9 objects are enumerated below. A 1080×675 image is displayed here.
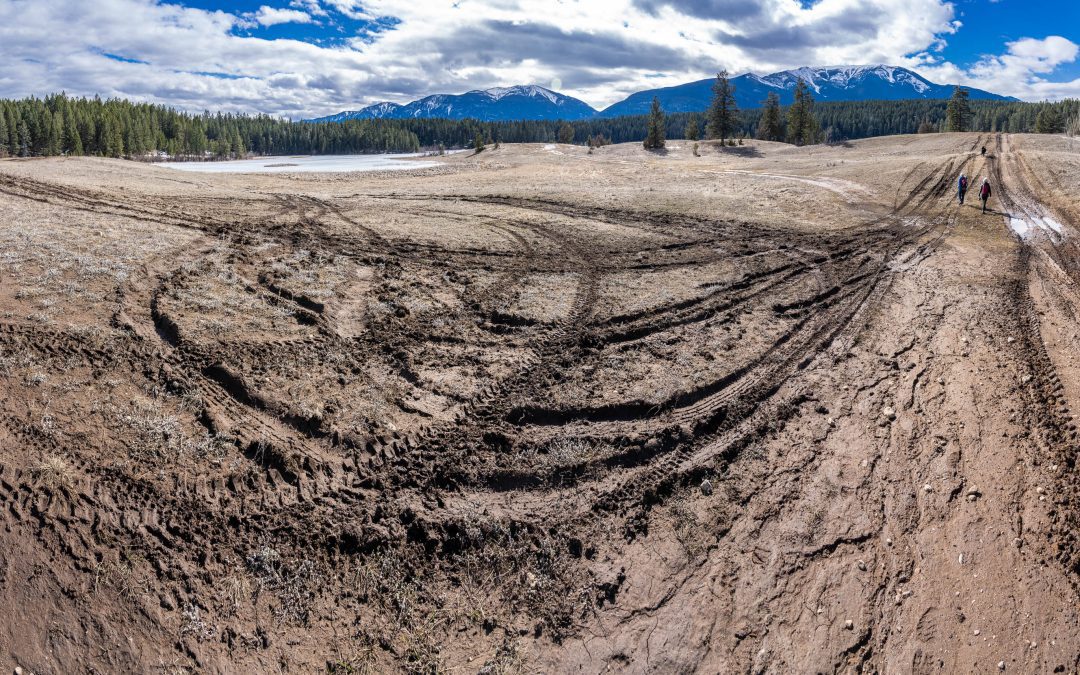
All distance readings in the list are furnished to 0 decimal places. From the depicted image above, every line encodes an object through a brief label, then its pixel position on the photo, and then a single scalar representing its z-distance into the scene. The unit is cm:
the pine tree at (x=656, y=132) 6116
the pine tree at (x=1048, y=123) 8656
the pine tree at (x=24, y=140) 7262
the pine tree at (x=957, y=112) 7069
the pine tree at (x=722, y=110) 5994
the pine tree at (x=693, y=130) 6950
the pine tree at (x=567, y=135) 8965
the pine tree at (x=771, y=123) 6712
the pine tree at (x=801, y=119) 6144
